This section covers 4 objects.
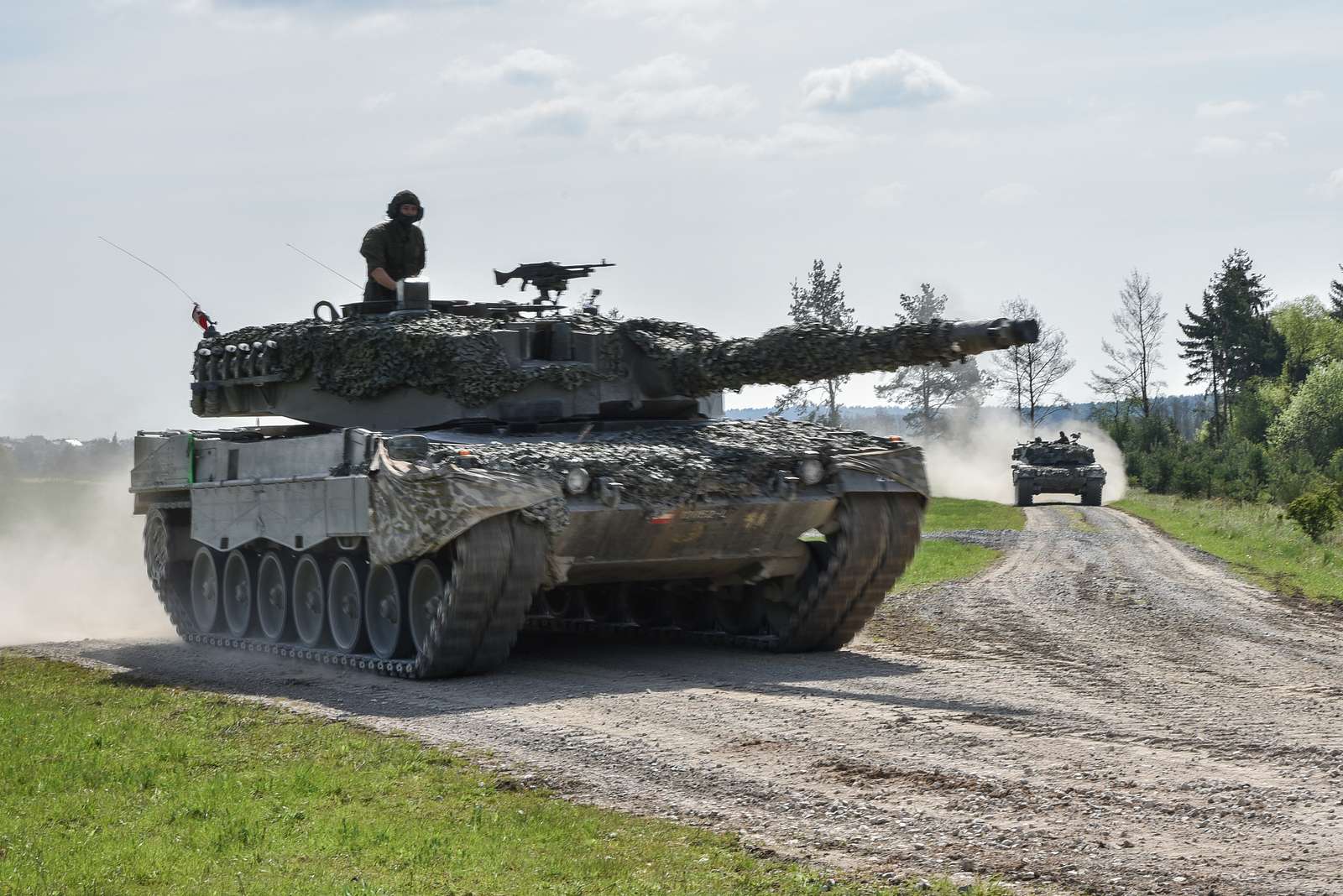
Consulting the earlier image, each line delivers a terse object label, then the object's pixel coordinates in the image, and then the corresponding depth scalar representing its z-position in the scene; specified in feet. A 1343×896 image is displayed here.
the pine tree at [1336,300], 295.07
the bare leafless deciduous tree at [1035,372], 268.21
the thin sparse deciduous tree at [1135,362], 273.33
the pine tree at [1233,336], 281.74
